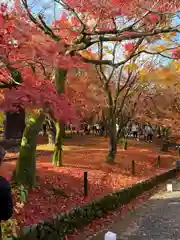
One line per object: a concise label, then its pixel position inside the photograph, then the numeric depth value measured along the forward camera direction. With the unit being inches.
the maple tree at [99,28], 207.4
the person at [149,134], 867.2
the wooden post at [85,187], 248.0
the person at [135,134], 982.1
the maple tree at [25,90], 192.8
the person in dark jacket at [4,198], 78.9
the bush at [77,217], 161.5
